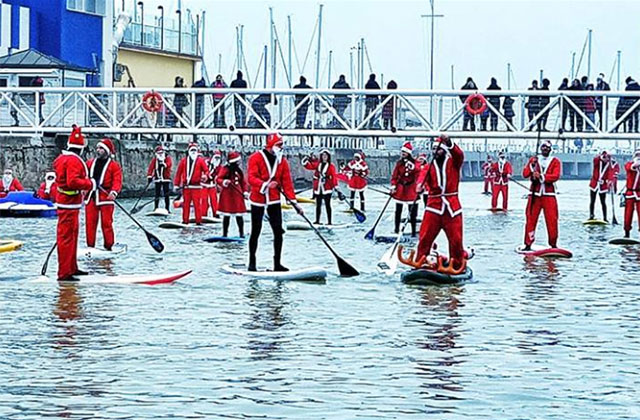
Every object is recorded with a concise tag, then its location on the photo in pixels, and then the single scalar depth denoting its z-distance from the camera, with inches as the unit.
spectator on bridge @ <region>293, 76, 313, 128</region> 1570.6
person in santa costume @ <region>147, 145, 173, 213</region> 1448.1
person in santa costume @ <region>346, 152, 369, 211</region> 1524.4
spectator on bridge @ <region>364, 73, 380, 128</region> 1620.3
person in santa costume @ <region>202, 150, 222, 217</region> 1294.3
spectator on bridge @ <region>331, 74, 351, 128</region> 1620.3
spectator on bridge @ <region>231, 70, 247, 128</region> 1604.5
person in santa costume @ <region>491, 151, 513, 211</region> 1800.0
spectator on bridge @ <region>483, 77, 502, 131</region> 1572.3
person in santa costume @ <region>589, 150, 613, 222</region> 1330.0
